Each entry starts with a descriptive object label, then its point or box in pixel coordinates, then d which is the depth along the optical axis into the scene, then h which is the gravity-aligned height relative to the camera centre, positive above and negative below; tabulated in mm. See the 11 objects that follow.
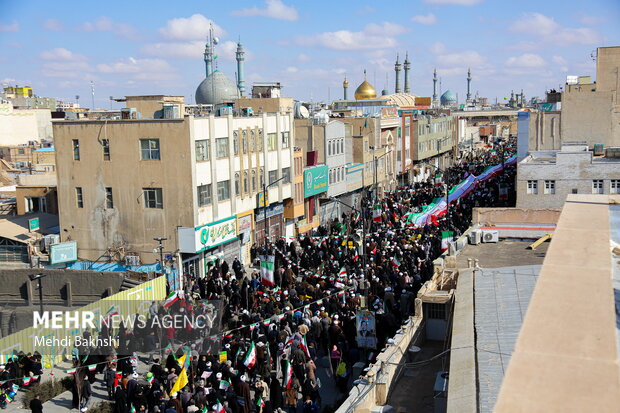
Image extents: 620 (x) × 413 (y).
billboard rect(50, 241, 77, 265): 30683 -5672
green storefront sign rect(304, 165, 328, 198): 42000 -3724
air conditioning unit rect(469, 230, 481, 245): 26328 -4571
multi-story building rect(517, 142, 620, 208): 36188 -3343
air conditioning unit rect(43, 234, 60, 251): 31786 -5234
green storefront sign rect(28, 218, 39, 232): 33062 -4676
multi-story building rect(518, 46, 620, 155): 50281 -652
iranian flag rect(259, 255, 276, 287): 25016 -5482
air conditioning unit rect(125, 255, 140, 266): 31109 -6083
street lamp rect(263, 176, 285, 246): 35844 -3406
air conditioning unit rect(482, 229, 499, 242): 26516 -4560
